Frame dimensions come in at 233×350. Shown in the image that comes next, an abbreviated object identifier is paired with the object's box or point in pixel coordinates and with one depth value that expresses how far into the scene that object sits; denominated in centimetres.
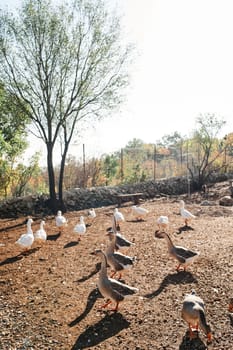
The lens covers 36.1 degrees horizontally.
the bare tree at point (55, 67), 1594
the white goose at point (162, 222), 1212
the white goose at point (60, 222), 1233
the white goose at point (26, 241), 995
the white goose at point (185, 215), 1278
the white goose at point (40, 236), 1075
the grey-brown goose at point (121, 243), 930
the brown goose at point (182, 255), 800
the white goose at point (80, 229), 1130
